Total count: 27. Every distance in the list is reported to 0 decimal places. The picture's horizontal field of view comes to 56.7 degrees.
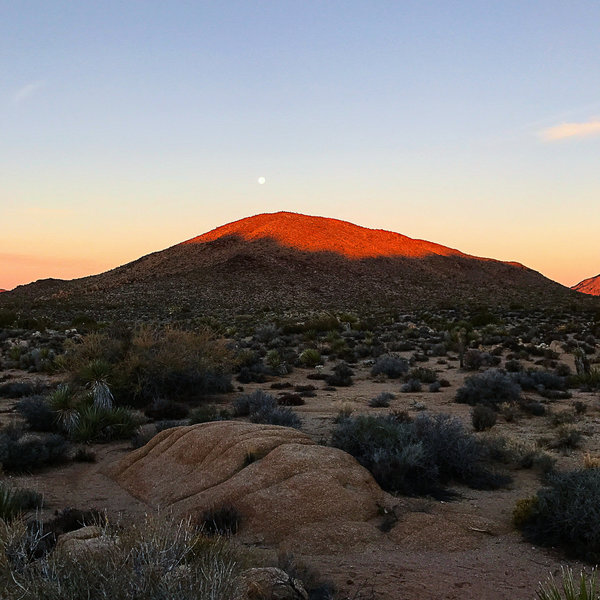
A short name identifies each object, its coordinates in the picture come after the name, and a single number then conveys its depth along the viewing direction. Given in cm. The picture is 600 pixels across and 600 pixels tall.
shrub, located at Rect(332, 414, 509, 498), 745
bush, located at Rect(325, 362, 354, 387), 1670
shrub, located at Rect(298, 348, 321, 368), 2025
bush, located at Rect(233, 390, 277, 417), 1188
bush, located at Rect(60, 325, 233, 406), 1306
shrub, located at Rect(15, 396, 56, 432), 1105
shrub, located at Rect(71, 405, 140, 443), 1034
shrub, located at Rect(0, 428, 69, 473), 862
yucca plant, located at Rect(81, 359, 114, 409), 1179
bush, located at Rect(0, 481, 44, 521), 611
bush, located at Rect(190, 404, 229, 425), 1123
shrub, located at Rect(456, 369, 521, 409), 1358
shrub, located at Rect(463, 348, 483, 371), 1867
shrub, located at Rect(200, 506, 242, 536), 603
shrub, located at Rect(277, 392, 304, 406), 1366
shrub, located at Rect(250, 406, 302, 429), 1055
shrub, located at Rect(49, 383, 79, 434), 1066
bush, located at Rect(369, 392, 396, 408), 1331
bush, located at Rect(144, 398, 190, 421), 1217
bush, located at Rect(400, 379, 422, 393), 1550
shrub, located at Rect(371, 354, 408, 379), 1788
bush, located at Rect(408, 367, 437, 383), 1677
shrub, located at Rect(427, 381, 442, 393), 1538
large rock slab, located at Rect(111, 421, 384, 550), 621
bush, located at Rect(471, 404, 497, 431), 1095
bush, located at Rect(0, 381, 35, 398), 1452
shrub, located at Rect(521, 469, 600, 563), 568
